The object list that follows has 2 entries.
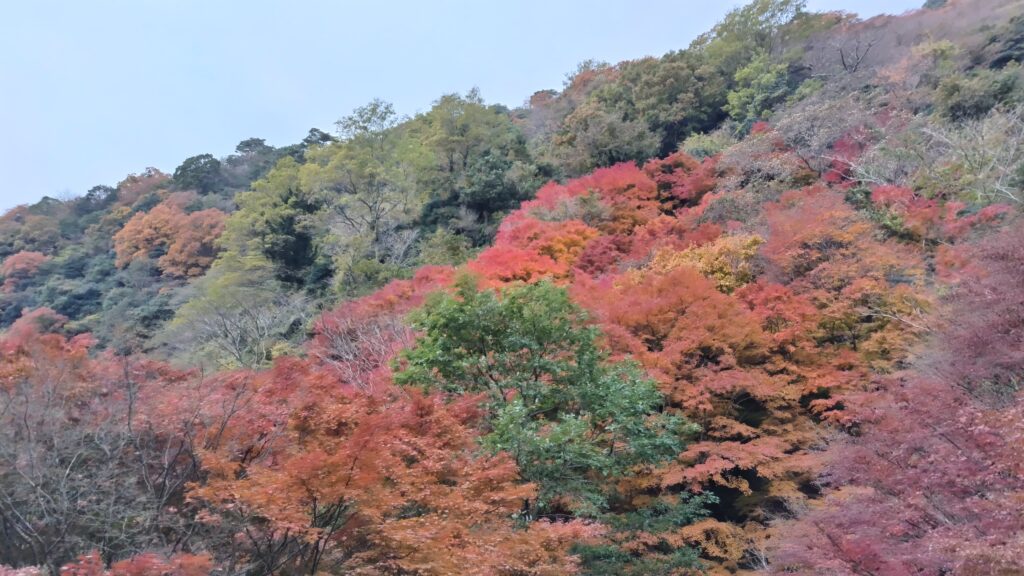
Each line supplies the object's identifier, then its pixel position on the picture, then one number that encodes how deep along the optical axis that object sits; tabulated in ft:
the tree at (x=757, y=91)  100.32
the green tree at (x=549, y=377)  32.19
